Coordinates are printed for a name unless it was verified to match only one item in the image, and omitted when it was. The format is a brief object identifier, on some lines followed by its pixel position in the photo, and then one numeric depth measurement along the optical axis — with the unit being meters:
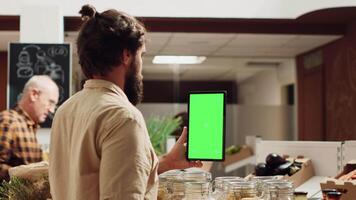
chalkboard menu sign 5.71
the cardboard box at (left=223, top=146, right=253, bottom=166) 5.90
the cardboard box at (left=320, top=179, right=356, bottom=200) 1.84
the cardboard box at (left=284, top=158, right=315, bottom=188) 2.36
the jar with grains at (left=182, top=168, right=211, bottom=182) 1.90
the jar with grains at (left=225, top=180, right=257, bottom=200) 1.84
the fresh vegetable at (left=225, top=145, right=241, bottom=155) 6.17
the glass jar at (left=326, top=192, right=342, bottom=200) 1.67
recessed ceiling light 8.72
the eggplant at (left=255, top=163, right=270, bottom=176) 2.37
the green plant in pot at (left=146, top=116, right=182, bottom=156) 4.75
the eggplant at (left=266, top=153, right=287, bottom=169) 2.38
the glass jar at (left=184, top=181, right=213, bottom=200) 1.84
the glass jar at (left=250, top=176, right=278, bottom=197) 1.85
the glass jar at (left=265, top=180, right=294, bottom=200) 1.81
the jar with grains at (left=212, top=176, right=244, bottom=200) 1.89
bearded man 1.34
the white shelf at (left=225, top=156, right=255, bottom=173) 5.76
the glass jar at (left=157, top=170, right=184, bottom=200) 1.87
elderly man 3.17
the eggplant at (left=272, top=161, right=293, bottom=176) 2.34
